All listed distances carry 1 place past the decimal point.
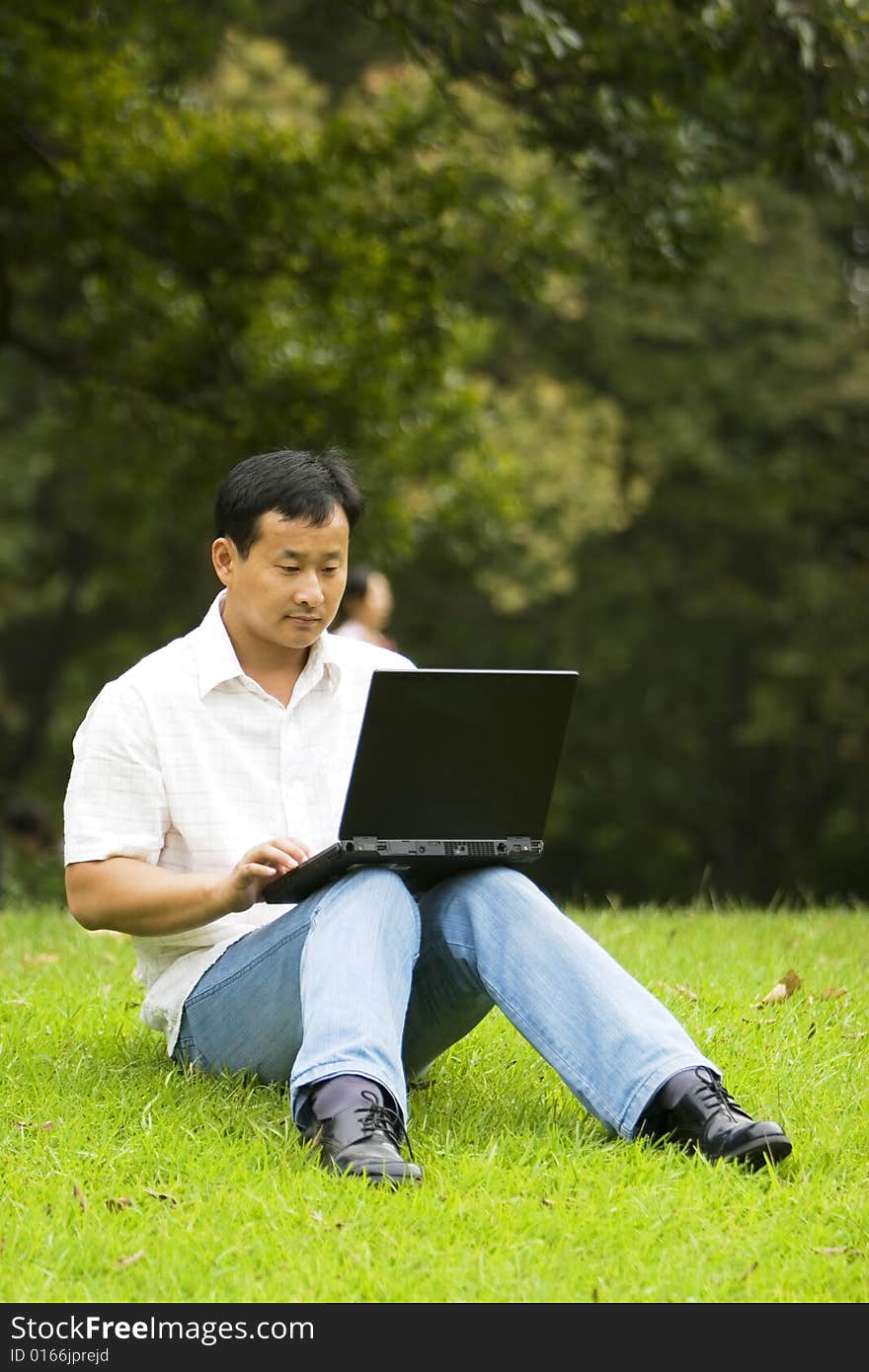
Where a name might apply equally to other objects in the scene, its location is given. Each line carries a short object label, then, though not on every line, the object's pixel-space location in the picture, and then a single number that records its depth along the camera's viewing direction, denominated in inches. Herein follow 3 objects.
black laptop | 270.1
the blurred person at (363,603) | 628.4
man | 266.1
